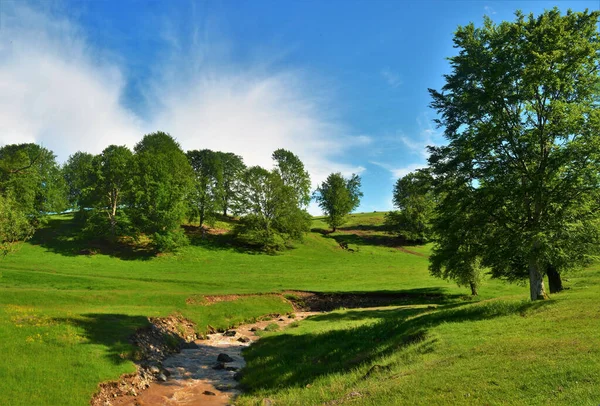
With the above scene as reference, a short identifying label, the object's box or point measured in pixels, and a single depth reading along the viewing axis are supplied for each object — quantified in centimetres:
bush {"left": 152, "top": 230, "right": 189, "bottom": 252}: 6375
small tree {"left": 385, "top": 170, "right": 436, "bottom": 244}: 9930
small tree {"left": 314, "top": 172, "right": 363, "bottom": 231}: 11225
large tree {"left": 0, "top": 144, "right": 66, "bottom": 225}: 6312
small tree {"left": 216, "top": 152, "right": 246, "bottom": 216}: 8469
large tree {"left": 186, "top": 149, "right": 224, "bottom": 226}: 8200
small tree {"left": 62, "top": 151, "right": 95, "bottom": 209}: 7000
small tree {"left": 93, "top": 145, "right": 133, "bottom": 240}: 7025
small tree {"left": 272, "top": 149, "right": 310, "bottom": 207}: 10211
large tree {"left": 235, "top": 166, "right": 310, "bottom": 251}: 8250
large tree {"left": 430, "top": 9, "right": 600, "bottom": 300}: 2106
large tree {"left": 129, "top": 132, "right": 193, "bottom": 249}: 6662
